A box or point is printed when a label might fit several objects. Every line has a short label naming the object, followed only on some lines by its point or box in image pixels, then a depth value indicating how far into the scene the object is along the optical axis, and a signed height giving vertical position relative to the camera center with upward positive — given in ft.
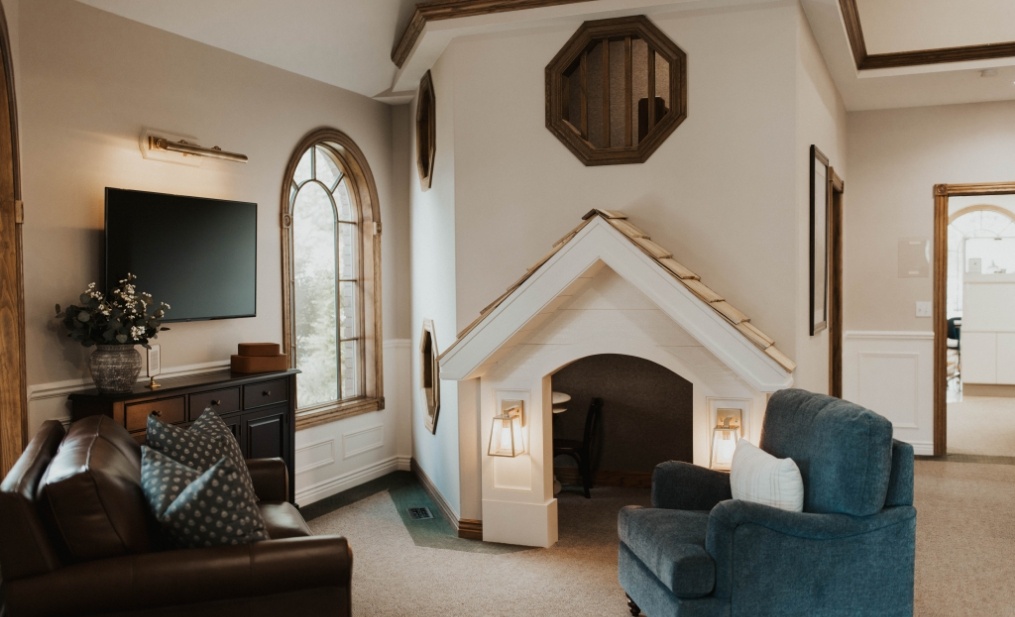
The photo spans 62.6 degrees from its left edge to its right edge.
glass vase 11.98 -1.02
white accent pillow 9.52 -2.23
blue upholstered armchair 9.14 -2.85
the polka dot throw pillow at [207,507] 7.77 -1.99
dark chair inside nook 17.11 -3.20
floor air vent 15.67 -4.19
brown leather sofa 6.97 -2.36
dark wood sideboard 12.04 -1.71
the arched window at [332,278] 17.11 +0.34
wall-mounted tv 12.85 +0.75
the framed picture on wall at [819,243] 14.42 +0.87
